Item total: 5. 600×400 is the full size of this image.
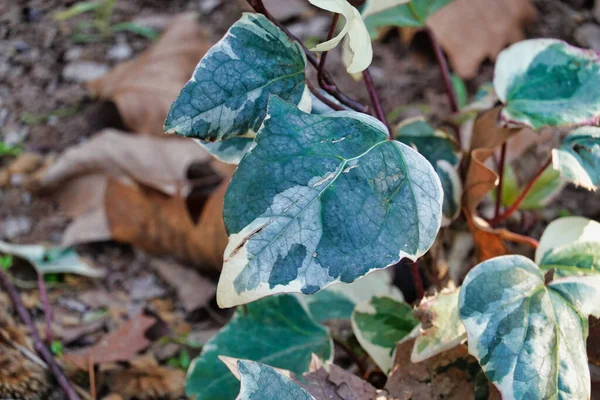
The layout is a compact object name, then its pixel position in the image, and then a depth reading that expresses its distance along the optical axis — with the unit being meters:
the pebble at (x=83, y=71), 1.34
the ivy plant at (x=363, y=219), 0.68
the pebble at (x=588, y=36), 1.25
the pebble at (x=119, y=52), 1.38
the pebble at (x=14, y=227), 1.05
